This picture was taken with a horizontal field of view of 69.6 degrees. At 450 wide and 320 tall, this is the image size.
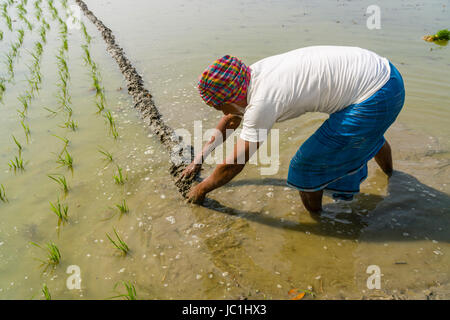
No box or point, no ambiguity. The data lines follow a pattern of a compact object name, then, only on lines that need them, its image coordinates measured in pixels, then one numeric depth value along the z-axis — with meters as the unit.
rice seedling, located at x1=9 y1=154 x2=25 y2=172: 2.91
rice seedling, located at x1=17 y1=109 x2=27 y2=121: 3.79
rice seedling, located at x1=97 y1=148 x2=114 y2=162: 3.06
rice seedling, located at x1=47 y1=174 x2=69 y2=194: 2.67
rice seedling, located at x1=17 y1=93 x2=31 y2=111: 3.92
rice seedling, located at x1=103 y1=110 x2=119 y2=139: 3.49
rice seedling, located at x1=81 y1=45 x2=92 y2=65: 5.25
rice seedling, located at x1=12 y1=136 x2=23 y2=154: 3.15
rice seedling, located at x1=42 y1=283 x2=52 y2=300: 1.81
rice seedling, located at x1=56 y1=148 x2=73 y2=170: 2.97
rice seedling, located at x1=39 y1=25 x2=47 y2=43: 6.47
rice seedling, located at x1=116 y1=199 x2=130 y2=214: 2.47
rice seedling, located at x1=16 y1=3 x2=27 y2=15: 8.45
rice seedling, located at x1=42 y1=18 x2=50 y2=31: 7.38
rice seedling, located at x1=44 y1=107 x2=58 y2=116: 3.88
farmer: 1.65
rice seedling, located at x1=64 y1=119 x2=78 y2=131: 3.56
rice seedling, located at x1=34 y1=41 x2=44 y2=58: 5.69
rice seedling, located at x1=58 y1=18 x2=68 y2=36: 6.94
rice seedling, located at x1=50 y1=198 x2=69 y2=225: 2.36
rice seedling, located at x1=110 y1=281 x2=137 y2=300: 1.75
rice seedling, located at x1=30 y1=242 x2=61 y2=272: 2.06
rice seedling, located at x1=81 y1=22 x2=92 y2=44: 6.49
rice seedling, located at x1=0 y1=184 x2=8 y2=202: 2.60
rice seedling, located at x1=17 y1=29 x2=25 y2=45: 6.31
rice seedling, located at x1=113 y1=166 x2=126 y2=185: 2.75
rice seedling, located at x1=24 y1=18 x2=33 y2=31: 7.15
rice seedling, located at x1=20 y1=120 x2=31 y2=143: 3.42
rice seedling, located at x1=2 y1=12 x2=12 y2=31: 7.23
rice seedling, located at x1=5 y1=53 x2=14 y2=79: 4.93
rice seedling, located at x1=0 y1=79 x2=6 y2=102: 4.33
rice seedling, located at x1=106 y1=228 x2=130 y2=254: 2.11
